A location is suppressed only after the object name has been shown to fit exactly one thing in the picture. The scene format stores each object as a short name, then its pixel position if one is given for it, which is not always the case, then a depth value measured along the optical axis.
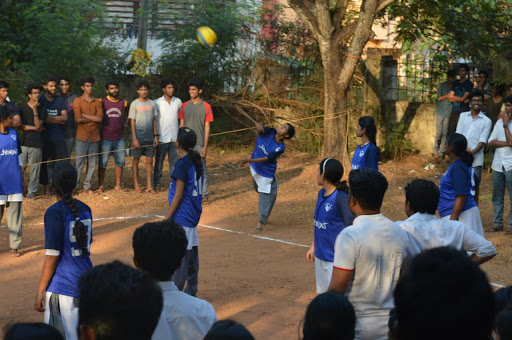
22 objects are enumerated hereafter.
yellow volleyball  16.16
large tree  13.69
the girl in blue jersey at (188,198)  6.48
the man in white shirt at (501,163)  9.98
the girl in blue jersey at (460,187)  6.58
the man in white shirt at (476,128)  10.24
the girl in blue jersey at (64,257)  4.77
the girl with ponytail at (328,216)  5.28
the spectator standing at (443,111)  15.04
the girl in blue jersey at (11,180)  8.54
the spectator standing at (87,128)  12.34
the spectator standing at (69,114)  12.27
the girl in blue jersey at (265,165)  10.03
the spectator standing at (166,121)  12.90
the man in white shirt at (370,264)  3.95
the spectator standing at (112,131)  12.62
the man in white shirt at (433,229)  4.52
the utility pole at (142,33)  20.56
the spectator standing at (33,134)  11.44
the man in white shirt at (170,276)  3.45
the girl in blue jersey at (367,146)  7.91
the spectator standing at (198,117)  12.33
